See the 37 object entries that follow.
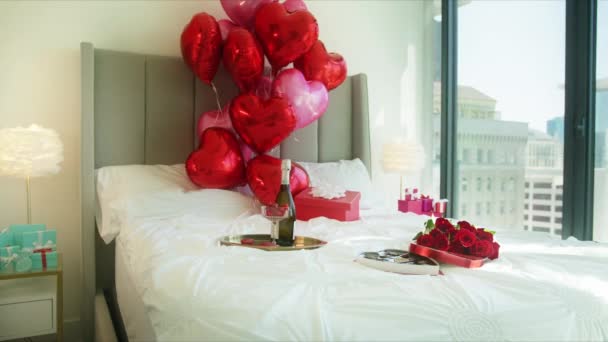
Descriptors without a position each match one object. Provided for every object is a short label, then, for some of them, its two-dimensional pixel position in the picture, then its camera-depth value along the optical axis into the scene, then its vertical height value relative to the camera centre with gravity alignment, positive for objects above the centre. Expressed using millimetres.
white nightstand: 1745 -580
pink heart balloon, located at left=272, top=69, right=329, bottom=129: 2213 +337
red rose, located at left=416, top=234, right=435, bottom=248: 1320 -234
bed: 895 -281
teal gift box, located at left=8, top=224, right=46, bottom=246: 1881 -306
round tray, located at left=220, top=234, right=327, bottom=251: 1419 -268
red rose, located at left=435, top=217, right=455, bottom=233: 1361 -193
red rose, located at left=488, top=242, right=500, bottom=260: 1286 -254
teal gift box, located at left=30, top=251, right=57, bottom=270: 1851 -417
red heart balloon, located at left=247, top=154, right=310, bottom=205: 2096 -80
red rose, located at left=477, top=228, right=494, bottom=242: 1306 -213
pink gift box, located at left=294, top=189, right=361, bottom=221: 2021 -209
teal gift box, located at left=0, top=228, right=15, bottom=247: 1843 -331
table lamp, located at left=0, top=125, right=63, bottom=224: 1895 +29
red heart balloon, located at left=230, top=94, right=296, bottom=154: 2078 +194
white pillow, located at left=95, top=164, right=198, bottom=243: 1947 -119
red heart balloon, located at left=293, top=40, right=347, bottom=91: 2402 +515
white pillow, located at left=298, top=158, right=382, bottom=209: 2502 -89
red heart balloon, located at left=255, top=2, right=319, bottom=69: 2158 +632
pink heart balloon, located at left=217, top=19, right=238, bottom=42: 2306 +687
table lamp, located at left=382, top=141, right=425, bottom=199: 3010 +30
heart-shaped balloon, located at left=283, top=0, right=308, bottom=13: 2395 +833
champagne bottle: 1494 -203
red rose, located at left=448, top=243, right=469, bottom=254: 1278 -247
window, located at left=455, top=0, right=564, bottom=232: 2723 +438
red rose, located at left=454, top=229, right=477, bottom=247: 1266 -215
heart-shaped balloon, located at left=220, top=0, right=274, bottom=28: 2264 +766
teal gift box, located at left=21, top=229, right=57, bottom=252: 1862 -340
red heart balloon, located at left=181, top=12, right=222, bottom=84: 2141 +560
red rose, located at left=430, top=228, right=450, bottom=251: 1292 -228
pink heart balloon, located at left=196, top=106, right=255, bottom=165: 2334 +193
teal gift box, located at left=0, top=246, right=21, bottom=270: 1780 -383
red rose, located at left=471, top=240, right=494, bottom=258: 1257 -241
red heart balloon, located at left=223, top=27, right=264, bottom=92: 2123 +500
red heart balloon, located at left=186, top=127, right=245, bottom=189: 2109 -3
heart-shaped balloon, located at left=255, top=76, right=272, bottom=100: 2327 +376
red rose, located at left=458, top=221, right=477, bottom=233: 1339 -194
